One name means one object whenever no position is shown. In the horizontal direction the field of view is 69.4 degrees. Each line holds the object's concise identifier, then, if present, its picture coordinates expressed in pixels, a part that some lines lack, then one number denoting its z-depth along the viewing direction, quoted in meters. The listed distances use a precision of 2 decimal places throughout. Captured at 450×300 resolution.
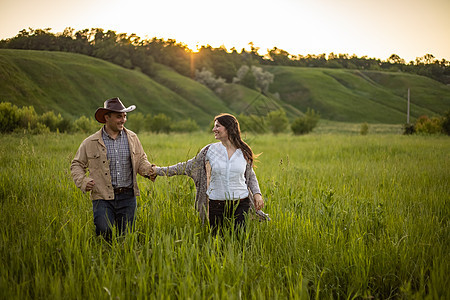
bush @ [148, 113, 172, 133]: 34.31
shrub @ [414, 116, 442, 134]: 25.09
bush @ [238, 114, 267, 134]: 31.59
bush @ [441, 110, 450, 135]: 24.44
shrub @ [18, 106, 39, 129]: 18.73
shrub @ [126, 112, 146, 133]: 30.55
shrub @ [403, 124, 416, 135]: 27.23
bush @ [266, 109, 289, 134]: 31.23
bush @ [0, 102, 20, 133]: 16.87
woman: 4.00
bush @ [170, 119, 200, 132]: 37.34
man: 3.82
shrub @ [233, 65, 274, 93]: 90.06
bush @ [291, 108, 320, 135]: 29.73
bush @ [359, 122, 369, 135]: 28.58
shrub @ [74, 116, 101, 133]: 23.34
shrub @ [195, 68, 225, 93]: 87.94
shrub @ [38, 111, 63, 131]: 22.36
